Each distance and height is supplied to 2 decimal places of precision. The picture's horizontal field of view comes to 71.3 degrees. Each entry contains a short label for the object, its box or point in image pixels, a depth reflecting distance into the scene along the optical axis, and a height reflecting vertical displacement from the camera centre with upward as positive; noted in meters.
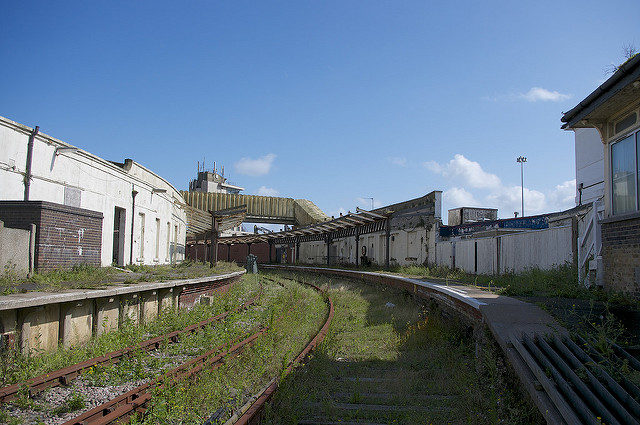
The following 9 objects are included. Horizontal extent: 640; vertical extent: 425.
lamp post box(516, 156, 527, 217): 53.16 +10.28
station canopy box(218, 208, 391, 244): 24.72 +0.94
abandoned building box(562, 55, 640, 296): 6.43 +1.33
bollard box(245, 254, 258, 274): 34.84 -1.79
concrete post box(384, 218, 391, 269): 23.30 +0.46
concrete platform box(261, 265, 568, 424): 4.22 -1.04
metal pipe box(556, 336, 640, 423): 3.65 -1.20
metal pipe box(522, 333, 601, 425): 3.60 -1.27
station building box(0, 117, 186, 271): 10.38 +1.05
